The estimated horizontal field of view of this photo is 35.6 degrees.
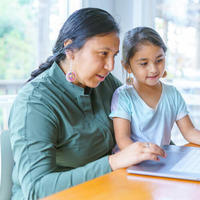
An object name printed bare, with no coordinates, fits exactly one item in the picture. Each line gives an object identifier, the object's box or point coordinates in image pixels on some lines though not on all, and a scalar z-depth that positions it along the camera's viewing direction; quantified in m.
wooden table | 0.75
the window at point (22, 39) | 2.24
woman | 0.97
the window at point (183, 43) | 2.93
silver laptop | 0.87
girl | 1.46
